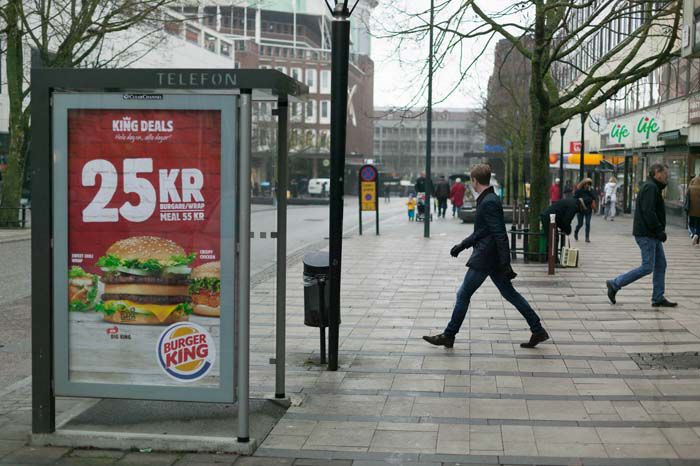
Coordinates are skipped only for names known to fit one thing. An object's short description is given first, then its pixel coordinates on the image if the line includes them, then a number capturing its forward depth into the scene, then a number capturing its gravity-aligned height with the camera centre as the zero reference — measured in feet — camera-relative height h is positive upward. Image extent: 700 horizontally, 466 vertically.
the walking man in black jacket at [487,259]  28.43 -2.13
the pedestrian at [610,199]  120.98 -1.03
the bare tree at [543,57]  52.85 +8.27
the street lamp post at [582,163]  108.28 +3.31
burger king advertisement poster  19.04 -1.15
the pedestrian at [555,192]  115.14 -0.12
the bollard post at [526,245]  60.59 -3.66
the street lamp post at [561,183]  106.25 +0.93
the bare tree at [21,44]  86.28 +13.91
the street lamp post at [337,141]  25.27 +1.32
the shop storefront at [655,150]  107.86 +5.80
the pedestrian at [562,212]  56.65 -1.31
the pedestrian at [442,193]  133.80 -0.46
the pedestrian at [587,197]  79.36 -0.50
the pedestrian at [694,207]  73.61 -1.21
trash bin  26.17 -2.91
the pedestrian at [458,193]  124.57 -0.42
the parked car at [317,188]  241.35 +0.19
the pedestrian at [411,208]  123.95 -2.50
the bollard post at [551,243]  52.92 -3.03
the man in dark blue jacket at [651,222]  36.99 -1.22
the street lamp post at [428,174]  79.97 +1.56
